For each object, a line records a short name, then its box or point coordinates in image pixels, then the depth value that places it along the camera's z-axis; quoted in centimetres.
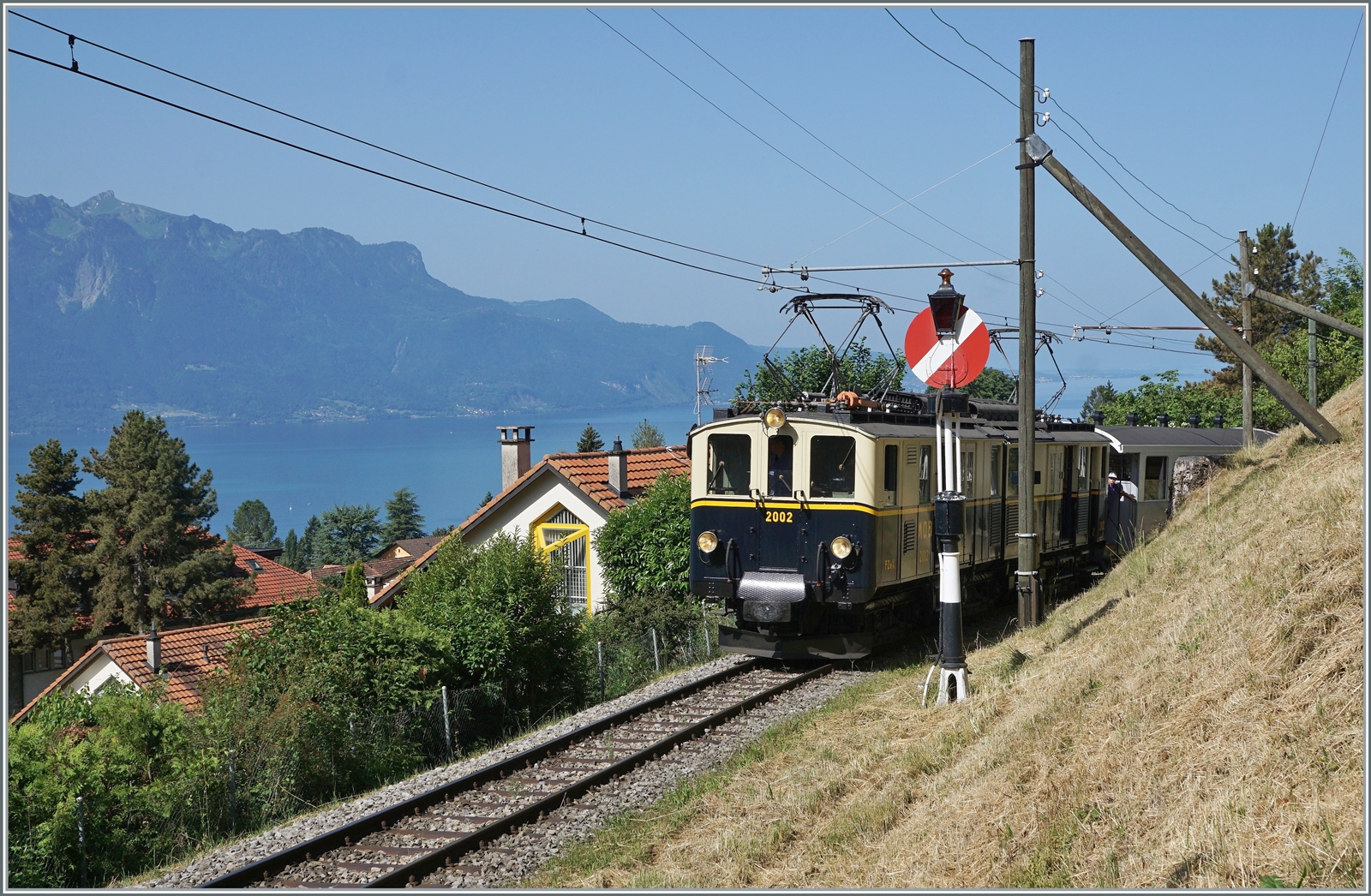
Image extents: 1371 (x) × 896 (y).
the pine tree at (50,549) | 5000
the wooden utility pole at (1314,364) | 2356
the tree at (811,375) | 3072
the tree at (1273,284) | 5494
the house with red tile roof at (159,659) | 2983
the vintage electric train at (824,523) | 1345
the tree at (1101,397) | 6324
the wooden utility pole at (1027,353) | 1408
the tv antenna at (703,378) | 4175
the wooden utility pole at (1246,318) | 2530
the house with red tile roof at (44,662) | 4922
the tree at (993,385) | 8729
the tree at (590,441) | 8444
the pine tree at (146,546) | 5316
